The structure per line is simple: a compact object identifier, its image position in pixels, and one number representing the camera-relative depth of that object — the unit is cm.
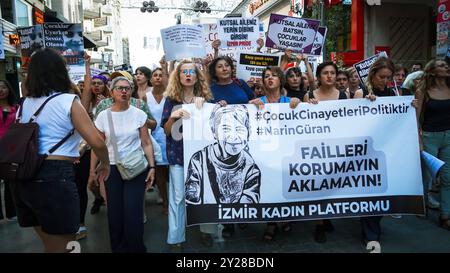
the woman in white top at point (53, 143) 262
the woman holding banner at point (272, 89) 434
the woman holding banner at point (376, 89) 407
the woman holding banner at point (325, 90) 431
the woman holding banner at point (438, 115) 455
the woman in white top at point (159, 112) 553
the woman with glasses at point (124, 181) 360
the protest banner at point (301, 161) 388
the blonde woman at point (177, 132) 392
